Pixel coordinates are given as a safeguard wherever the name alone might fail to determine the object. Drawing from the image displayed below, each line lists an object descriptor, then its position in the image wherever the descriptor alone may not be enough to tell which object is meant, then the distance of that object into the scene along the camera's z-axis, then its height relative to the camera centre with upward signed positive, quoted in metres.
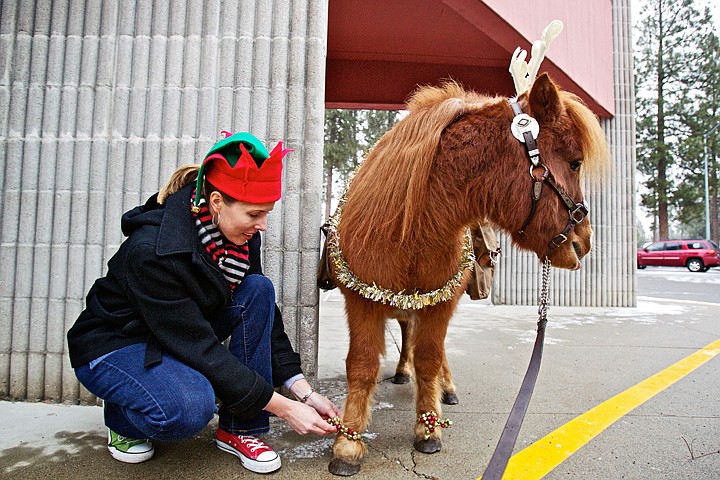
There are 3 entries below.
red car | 22.28 +0.60
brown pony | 2.00 +0.29
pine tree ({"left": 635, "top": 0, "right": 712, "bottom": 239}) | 26.95 +10.69
